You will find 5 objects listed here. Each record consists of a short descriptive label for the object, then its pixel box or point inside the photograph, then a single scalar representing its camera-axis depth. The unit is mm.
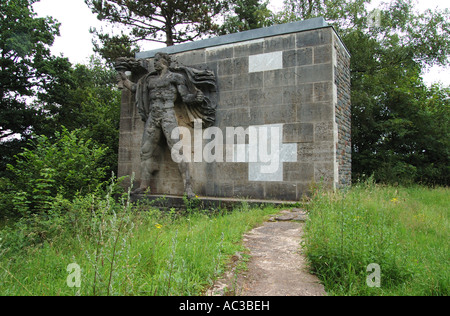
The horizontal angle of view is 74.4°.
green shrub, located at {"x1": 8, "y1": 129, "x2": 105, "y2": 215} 5316
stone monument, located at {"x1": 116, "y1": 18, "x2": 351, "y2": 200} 5988
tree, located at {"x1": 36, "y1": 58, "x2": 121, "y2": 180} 10008
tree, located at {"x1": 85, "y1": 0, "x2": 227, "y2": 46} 14273
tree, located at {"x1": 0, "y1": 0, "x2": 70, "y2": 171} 12070
